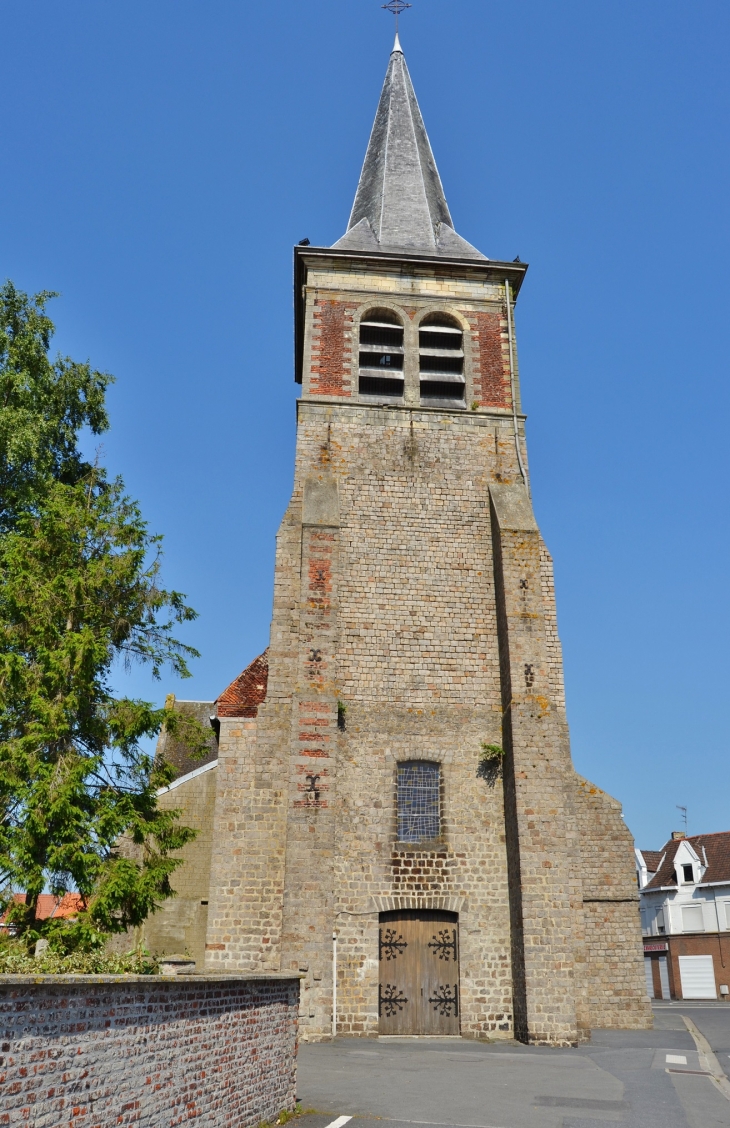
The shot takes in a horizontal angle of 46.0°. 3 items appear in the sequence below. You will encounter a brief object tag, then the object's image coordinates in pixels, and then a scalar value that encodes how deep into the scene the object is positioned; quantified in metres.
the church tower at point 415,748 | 13.01
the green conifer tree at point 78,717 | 10.59
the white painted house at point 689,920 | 35.06
